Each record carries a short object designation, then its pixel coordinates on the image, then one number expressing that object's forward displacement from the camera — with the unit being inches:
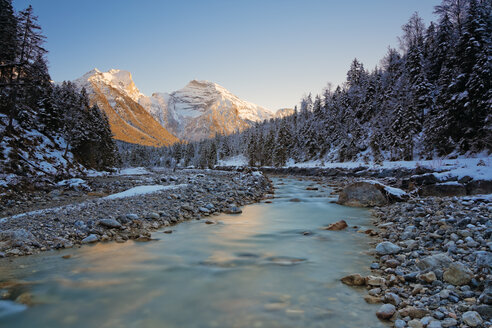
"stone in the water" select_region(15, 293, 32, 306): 140.6
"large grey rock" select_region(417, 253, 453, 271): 148.6
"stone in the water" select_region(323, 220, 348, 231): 305.3
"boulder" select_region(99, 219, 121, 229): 275.7
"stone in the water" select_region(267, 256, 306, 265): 203.3
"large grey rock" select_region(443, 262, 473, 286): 130.3
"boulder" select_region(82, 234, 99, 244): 242.1
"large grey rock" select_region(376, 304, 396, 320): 118.2
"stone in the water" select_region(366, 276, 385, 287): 149.2
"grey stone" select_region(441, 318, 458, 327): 101.1
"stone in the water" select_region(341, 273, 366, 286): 155.9
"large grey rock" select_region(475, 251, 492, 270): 135.4
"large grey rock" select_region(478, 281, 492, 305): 108.0
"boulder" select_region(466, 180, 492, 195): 340.8
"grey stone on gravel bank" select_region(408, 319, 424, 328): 105.3
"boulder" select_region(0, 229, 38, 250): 215.8
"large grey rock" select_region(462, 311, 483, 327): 97.9
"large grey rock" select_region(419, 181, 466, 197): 373.7
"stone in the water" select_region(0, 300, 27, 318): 130.6
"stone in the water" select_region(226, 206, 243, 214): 410.3
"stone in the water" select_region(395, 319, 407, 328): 108.8
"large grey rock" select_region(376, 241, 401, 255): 194.3
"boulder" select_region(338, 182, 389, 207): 443.2
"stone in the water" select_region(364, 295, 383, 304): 133.7
